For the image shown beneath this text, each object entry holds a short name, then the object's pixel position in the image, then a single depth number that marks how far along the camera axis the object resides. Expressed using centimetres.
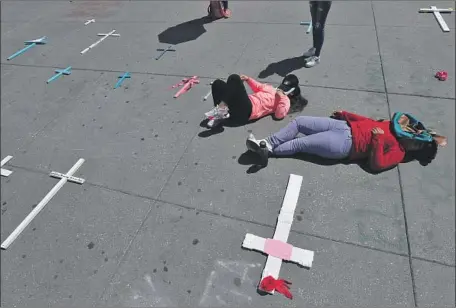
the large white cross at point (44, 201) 356
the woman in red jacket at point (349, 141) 355
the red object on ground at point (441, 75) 479
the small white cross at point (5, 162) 430
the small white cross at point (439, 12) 592
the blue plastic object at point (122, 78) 564
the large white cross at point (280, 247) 302
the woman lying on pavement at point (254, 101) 416
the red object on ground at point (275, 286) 285
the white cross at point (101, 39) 680
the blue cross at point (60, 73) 603
